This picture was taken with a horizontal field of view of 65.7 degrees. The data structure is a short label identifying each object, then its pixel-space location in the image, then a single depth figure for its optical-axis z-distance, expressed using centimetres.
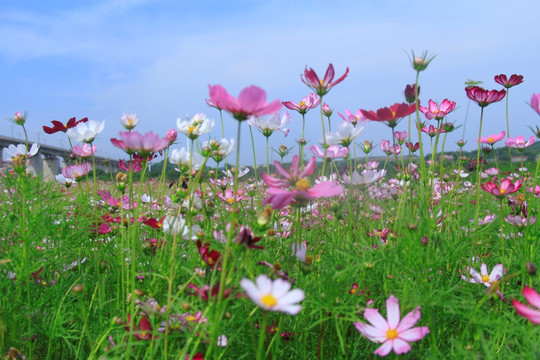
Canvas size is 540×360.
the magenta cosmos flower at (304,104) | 140
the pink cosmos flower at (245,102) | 63
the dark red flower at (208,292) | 66
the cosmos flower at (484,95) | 123
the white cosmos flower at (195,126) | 98
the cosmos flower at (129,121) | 119
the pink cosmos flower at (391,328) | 74
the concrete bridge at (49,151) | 1523
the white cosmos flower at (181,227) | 84
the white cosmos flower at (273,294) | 54
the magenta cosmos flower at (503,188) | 105
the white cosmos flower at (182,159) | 99
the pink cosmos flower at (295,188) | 67
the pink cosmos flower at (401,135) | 155
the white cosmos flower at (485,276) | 105
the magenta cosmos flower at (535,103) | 75
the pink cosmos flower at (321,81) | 111
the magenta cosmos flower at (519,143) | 193
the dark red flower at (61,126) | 134
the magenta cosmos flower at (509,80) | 158
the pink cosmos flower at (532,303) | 57
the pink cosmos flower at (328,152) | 141
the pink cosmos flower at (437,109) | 121
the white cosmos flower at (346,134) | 113
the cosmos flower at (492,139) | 152
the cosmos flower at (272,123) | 128
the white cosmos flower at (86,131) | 121
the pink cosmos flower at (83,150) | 140
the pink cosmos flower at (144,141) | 79
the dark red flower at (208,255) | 73
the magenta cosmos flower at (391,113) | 93
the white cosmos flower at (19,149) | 138
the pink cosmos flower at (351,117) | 133
